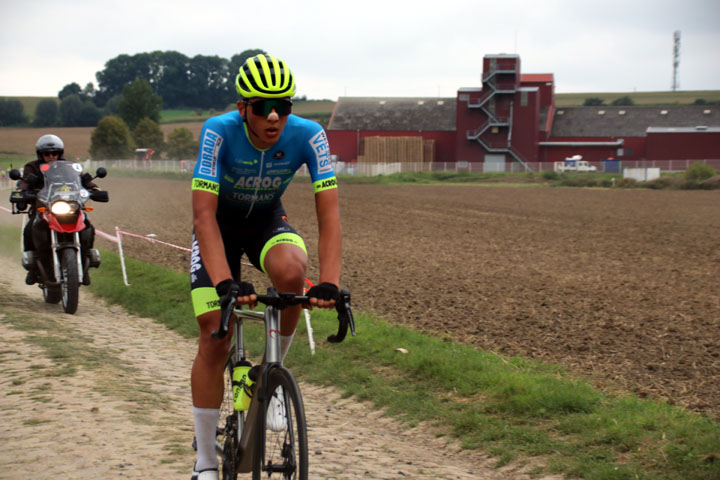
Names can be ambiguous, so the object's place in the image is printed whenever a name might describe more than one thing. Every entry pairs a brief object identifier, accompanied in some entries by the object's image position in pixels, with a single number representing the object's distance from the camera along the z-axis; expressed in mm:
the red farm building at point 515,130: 78625
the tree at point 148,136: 102500
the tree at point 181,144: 95500
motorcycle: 11008
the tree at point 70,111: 125375
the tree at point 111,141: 96188
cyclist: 4227
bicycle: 3775
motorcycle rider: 11320
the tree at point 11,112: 86131
